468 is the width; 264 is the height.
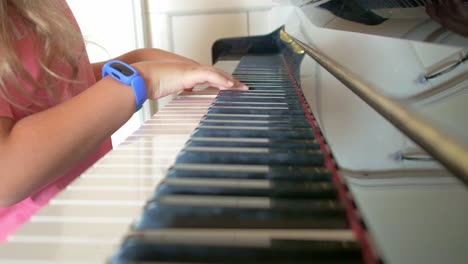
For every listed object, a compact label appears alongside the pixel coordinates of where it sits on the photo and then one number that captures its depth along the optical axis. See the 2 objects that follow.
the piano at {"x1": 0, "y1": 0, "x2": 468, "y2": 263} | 0.22
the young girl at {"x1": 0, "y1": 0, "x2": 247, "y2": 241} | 0.44
